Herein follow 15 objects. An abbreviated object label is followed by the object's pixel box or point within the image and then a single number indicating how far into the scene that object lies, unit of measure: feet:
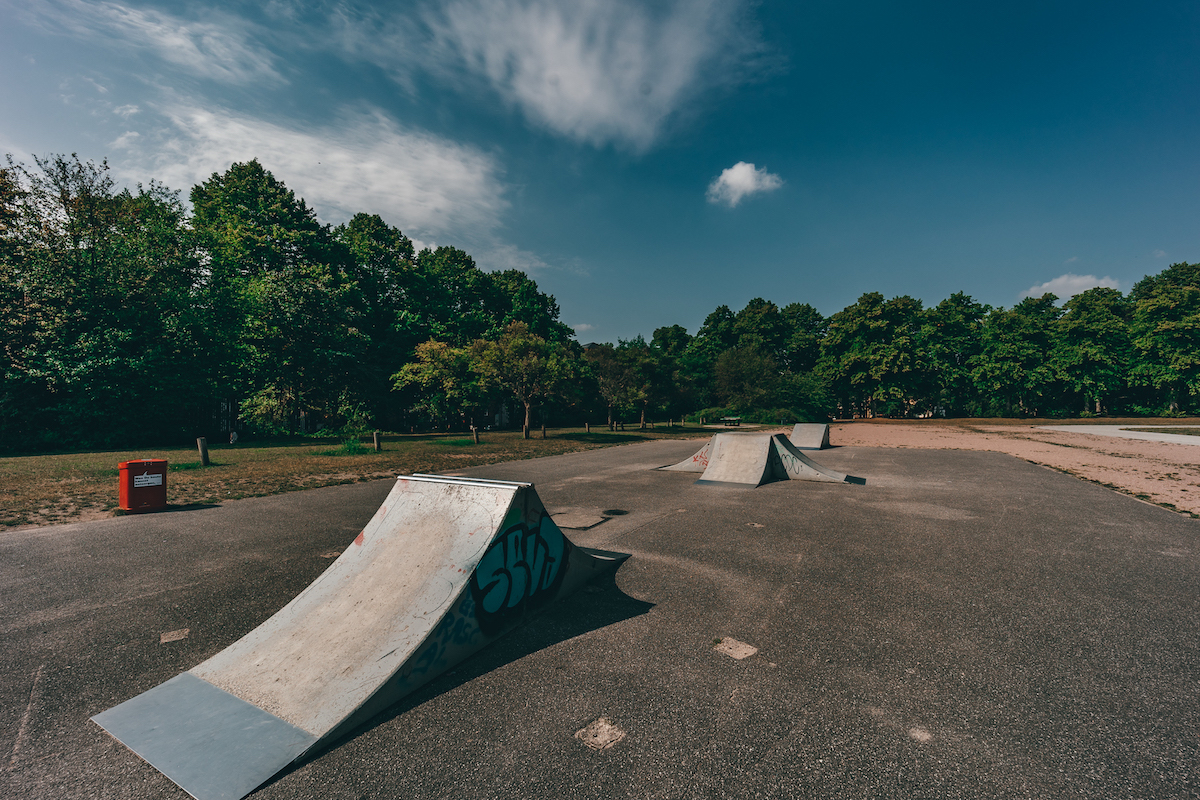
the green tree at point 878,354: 164.04
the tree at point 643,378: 116.88
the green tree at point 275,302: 81.82
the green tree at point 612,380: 113.19
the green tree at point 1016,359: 161.58
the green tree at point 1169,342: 146.61
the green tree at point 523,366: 78.84
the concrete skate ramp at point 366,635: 8.80
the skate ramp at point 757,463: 37.42
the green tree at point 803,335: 209.67
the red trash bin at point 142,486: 26.94
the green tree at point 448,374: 82.84
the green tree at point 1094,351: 155.84
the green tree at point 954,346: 171.22
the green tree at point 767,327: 215.72
